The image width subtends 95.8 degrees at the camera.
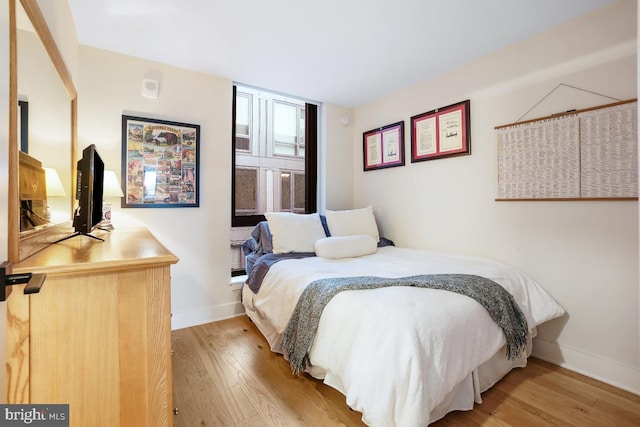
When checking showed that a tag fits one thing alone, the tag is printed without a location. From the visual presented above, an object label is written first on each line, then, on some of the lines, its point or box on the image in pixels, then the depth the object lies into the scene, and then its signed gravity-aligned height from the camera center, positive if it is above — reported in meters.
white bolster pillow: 2.44 -0.28
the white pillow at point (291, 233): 2.63 -0.17
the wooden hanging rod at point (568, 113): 1.75 +0.68
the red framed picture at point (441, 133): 2.54 +0.76
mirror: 0.89 +0.44
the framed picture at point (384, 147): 3.11 +0.77
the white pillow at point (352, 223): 2.92 -0.09
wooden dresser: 0.78 -0.36
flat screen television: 1.28 +0.09
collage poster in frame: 2.43 +0.45
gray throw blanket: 1.58 -0.50
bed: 1.18 -0.57
